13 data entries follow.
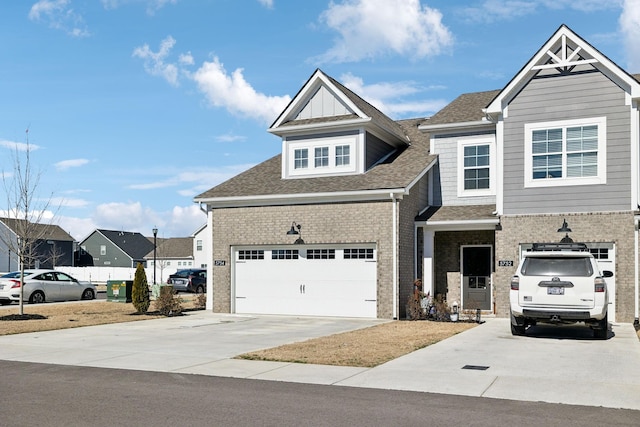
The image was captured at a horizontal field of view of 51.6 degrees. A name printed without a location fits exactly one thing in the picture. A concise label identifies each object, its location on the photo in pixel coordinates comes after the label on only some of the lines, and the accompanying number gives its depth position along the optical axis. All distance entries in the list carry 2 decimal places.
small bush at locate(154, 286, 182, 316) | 23.75
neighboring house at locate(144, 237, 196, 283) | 84.62
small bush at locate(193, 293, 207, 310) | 26.95
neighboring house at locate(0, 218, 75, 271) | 75.69
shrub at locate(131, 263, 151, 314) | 23.98
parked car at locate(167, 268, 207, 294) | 45.97
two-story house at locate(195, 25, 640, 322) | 20.38
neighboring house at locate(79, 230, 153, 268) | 87.38
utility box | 31.45
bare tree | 22.61
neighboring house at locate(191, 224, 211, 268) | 79.62
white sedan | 30.11
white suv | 15.15
